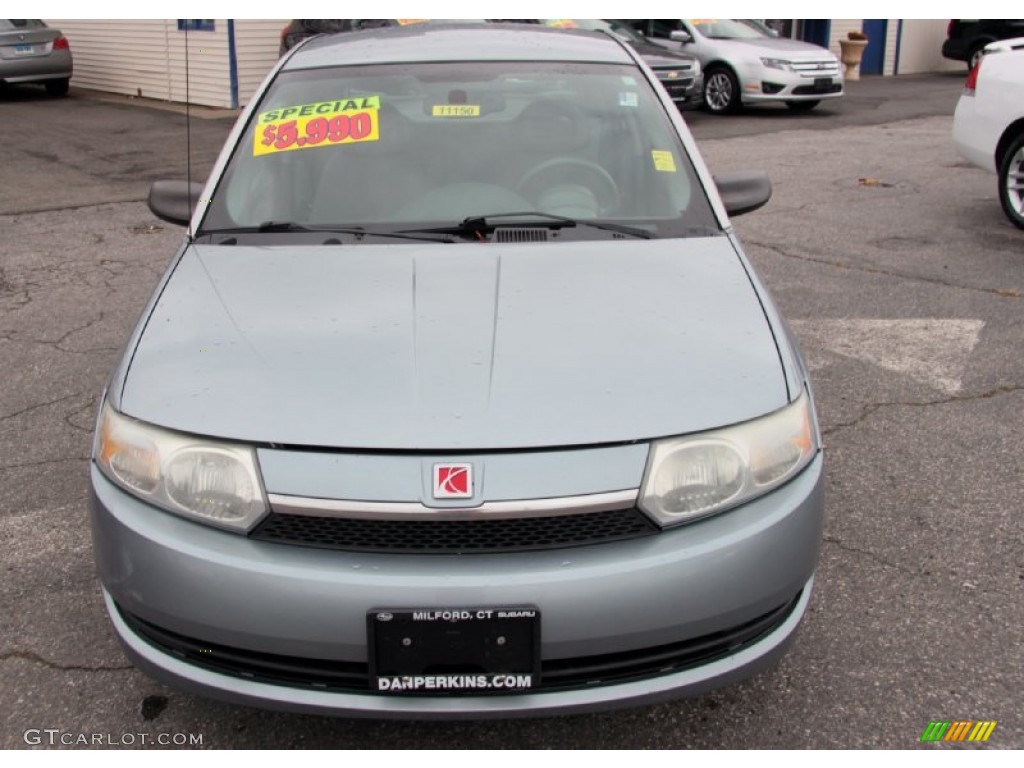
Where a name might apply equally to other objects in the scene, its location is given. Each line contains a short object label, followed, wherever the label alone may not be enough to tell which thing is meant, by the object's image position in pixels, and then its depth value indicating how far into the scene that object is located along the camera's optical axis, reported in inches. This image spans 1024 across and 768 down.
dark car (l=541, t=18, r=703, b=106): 561.3
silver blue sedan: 83.1
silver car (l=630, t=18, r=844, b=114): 587.2
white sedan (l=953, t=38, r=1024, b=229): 291.0
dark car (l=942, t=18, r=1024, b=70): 848.3
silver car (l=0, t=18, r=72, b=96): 633.6
